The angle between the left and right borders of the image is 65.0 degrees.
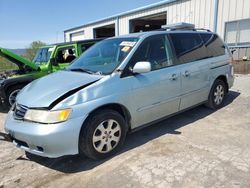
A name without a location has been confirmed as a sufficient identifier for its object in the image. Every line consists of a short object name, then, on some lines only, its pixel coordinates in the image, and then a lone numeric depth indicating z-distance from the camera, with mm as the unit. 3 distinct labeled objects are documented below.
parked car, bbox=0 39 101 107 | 5161
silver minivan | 2546
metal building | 8660
